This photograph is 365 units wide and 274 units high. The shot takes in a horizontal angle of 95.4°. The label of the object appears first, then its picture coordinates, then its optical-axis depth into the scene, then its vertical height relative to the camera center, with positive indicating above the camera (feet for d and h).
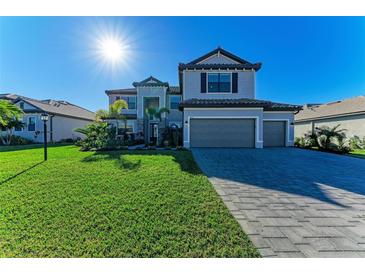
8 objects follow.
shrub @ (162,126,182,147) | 43.93 -0.22
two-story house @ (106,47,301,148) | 39.42 +6.92
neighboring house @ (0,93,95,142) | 61.21 +5.71
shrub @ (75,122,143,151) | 38.65 -0.75
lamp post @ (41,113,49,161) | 27.04 +0.97
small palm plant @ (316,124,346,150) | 40.78 -0.01
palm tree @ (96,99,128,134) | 50.62 +7.05
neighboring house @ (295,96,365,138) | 52.26 +6.95
